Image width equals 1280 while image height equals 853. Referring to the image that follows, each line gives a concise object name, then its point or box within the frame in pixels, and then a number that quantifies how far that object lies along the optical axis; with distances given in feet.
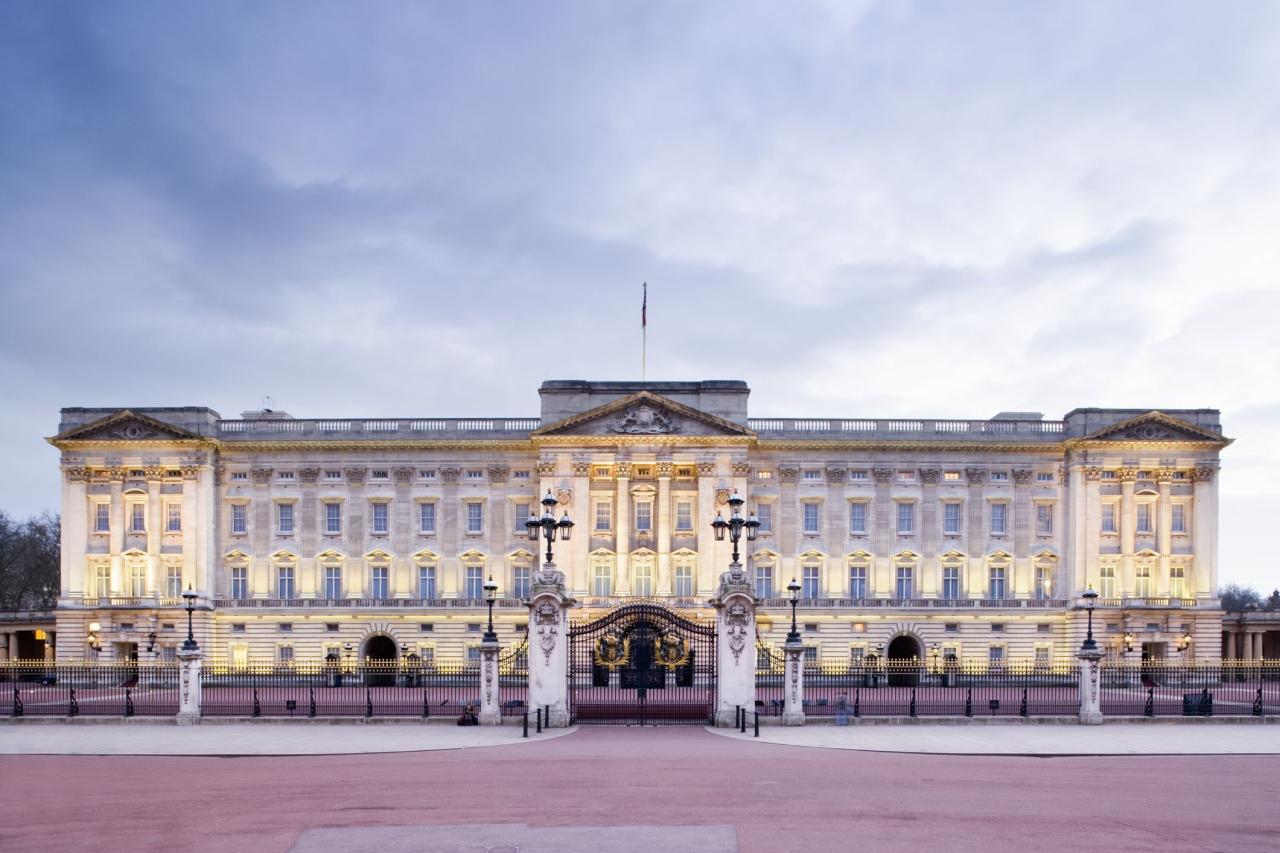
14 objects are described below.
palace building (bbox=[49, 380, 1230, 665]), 199.62
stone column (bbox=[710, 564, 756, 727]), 104.83
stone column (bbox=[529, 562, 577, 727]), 105.70
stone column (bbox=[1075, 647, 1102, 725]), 107.65
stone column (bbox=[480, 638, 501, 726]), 107.14
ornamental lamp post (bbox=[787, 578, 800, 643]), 106.93
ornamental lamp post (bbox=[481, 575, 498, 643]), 107.34
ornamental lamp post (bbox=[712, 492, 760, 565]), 108.78
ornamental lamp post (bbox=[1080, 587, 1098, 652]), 109.19
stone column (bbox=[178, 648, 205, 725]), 107.76
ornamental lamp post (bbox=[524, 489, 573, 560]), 107.86
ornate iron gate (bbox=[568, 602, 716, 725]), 108.58
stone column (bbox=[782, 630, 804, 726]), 105.60
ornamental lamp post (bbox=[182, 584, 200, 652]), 111.69
